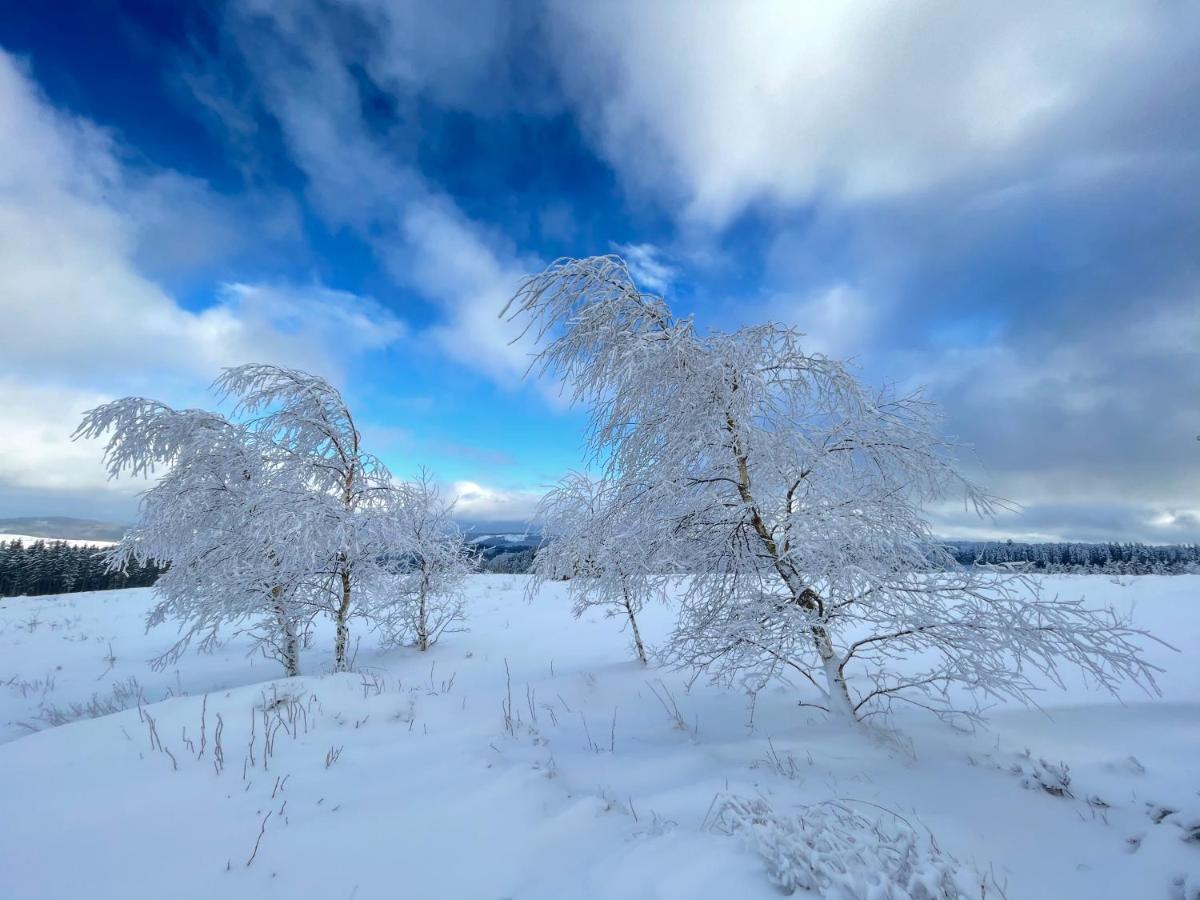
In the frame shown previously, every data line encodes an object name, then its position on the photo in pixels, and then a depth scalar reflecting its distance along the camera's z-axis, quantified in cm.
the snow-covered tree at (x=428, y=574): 1263
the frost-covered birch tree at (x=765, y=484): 441
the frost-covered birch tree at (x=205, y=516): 857
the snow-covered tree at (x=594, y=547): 525
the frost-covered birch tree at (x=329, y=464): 877
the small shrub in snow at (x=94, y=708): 761
